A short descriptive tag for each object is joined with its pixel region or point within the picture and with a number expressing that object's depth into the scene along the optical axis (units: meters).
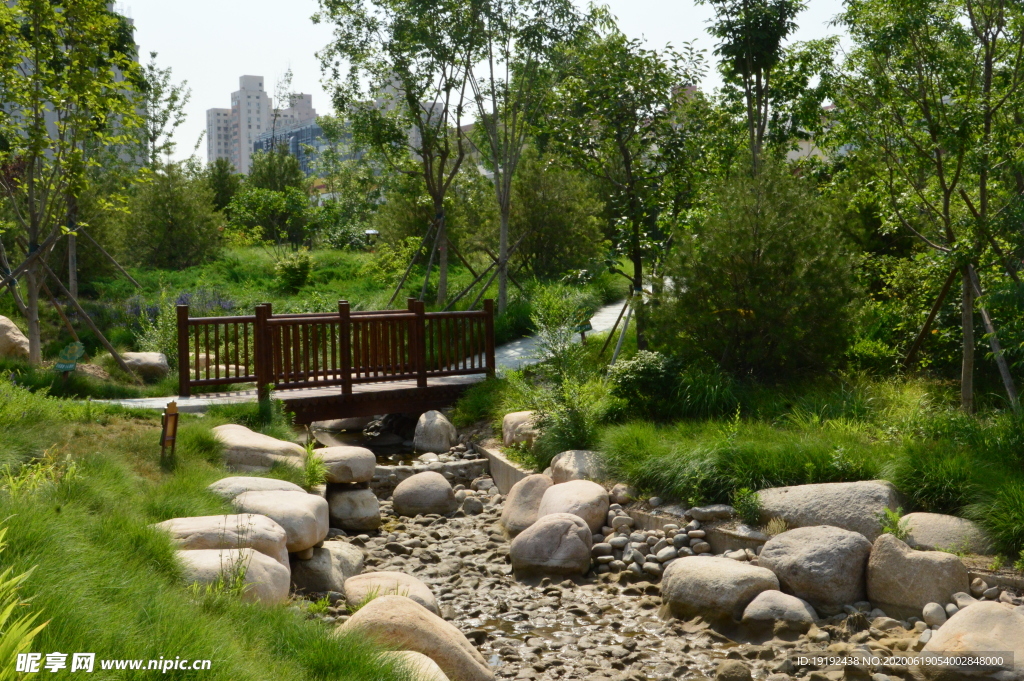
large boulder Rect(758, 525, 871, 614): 5.44
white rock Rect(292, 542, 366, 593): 5.71
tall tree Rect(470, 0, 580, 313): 13.95
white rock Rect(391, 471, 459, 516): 8.48
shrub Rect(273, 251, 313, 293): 19.19
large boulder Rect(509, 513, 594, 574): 6.47
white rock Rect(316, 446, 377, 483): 8.23
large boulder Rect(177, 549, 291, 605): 4.25
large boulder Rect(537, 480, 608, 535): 6.97
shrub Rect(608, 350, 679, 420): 8.44
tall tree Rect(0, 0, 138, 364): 9.32
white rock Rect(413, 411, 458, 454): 10.62
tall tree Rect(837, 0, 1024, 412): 7.44
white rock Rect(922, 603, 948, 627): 5.00
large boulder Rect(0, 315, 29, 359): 11.49
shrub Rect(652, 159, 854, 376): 8.50
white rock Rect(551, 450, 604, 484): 7.71
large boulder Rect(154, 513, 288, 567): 4.84
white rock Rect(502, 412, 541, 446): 9.06
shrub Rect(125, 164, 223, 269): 19.72
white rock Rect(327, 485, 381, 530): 7.88
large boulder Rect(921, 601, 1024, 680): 4.41
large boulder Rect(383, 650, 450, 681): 3.79
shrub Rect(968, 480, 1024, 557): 5.34
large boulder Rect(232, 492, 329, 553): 5.70
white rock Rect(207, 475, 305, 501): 6.23
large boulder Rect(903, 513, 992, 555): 5.50
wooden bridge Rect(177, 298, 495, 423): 10.24
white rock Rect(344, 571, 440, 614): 5.32
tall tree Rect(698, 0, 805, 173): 10.41
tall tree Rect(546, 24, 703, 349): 10.55
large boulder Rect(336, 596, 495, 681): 4.24
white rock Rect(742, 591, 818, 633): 5.20
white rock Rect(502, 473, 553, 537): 7.54
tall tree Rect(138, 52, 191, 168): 19.89
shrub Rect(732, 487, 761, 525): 6.34
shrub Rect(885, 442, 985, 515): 5.86
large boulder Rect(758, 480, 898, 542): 5.91
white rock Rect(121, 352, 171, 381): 11.26
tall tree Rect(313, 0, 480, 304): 14.19
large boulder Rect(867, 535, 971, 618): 5.20
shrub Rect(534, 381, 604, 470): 8.36
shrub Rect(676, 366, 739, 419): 8.13
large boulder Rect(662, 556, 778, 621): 5.42
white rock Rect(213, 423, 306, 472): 7.62
